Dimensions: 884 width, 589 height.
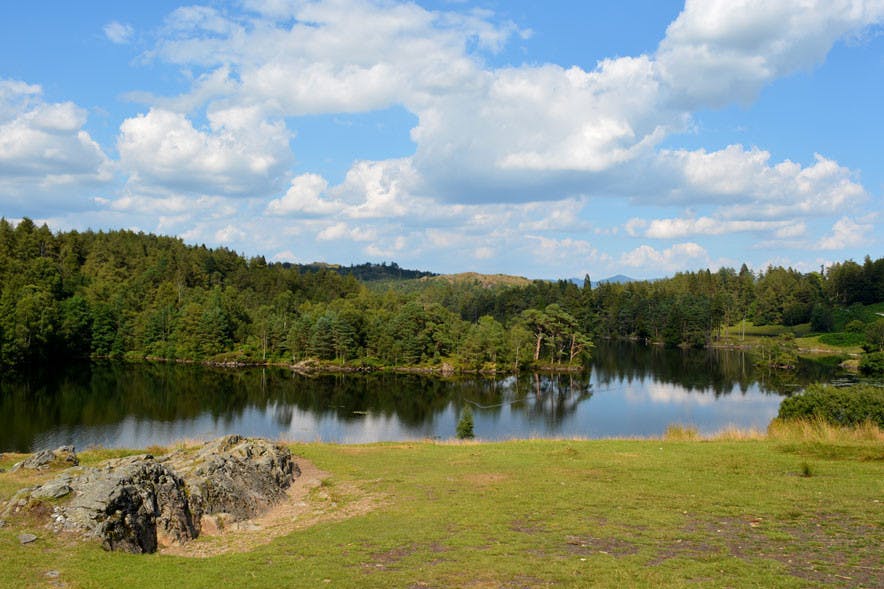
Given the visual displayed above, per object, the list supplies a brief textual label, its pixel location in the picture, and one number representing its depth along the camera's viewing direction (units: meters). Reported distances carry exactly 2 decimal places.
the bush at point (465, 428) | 39.22
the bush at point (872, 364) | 78.31
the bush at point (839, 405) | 26.44
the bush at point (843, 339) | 112.19
